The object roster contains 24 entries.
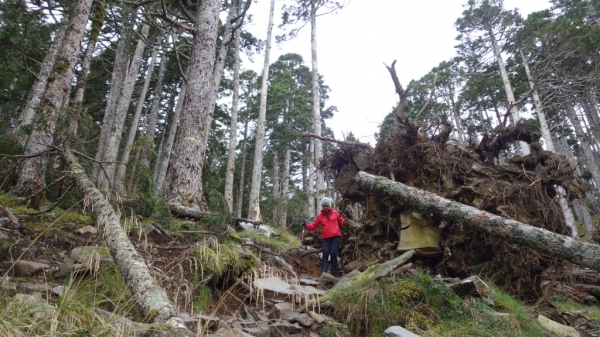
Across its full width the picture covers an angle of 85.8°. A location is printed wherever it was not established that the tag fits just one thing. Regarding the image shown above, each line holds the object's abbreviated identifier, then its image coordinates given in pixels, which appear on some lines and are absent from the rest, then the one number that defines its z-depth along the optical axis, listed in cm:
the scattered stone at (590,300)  694
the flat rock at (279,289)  415
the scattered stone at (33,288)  279
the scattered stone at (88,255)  353
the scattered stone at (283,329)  335
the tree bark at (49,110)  538
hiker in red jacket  682
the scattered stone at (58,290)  286
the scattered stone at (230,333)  266
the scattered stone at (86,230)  450
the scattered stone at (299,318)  358
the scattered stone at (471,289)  433
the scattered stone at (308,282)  513
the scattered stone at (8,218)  398
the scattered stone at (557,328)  418
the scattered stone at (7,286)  256
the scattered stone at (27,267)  326
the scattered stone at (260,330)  315
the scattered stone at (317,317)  364
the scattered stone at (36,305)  214
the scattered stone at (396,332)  304
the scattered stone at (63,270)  342
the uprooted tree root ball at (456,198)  606
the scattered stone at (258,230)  853
